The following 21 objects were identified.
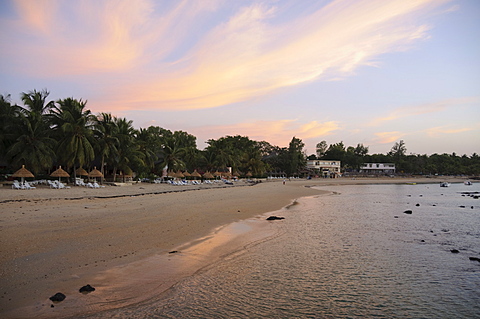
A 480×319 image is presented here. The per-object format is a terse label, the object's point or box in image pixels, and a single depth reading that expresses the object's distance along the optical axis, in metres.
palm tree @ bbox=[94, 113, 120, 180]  37.12
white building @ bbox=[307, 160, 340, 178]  115.58
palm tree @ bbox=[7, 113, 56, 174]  29.33
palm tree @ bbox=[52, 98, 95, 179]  31.98
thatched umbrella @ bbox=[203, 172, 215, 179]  59.97
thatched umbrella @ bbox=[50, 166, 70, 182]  30.15
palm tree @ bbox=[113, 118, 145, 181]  40.22
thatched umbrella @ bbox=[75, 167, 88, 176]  34.62
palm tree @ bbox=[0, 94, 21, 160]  30.38
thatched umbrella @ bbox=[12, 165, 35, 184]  26.50
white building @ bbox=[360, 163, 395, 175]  122.69
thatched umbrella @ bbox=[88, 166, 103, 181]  35.01
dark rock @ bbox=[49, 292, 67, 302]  5.14
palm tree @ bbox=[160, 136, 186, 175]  52.12
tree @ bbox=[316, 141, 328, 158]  138.50
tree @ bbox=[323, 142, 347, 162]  128.88
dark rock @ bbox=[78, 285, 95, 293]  5.57
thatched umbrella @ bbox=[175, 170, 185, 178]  49.89
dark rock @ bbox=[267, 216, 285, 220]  15.97
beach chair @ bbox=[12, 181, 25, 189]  24.06
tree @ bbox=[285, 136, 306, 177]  96.19
